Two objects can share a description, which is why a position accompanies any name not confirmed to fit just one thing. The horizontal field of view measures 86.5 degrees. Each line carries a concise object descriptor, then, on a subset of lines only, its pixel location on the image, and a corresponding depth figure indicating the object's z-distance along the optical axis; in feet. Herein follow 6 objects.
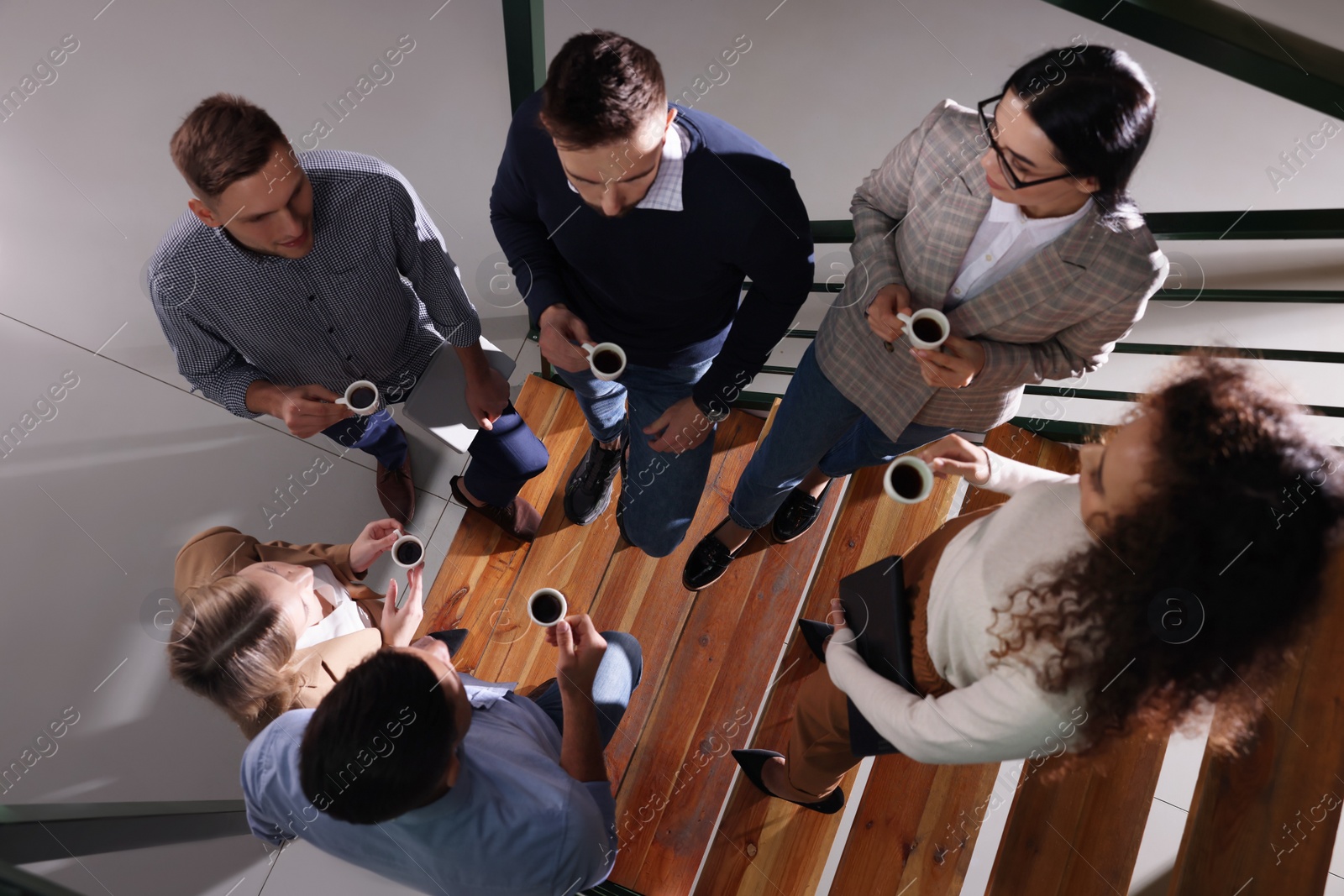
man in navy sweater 4.40
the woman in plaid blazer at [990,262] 4.00
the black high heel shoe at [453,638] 7.70
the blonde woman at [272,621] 5.24
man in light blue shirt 4.36
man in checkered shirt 5.03
